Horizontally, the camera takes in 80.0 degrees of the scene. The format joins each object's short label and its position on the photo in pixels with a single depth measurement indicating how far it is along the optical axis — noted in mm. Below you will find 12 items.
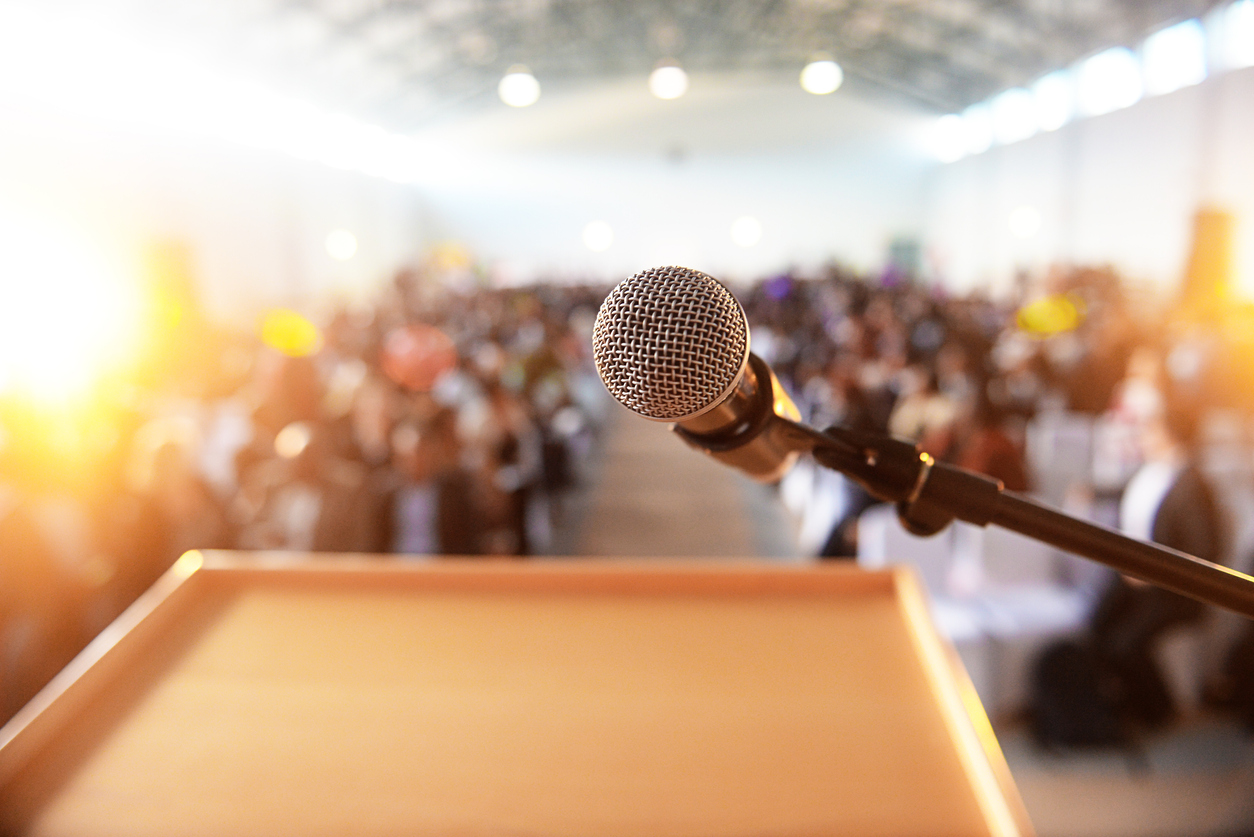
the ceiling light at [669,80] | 8805
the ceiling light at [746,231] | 20641
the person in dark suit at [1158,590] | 2822
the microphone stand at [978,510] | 558
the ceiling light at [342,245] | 15883
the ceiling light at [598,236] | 20922
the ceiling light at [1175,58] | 9633
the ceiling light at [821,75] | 8742
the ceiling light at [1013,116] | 14945
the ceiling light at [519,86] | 8242
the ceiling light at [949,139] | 18922
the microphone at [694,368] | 548
